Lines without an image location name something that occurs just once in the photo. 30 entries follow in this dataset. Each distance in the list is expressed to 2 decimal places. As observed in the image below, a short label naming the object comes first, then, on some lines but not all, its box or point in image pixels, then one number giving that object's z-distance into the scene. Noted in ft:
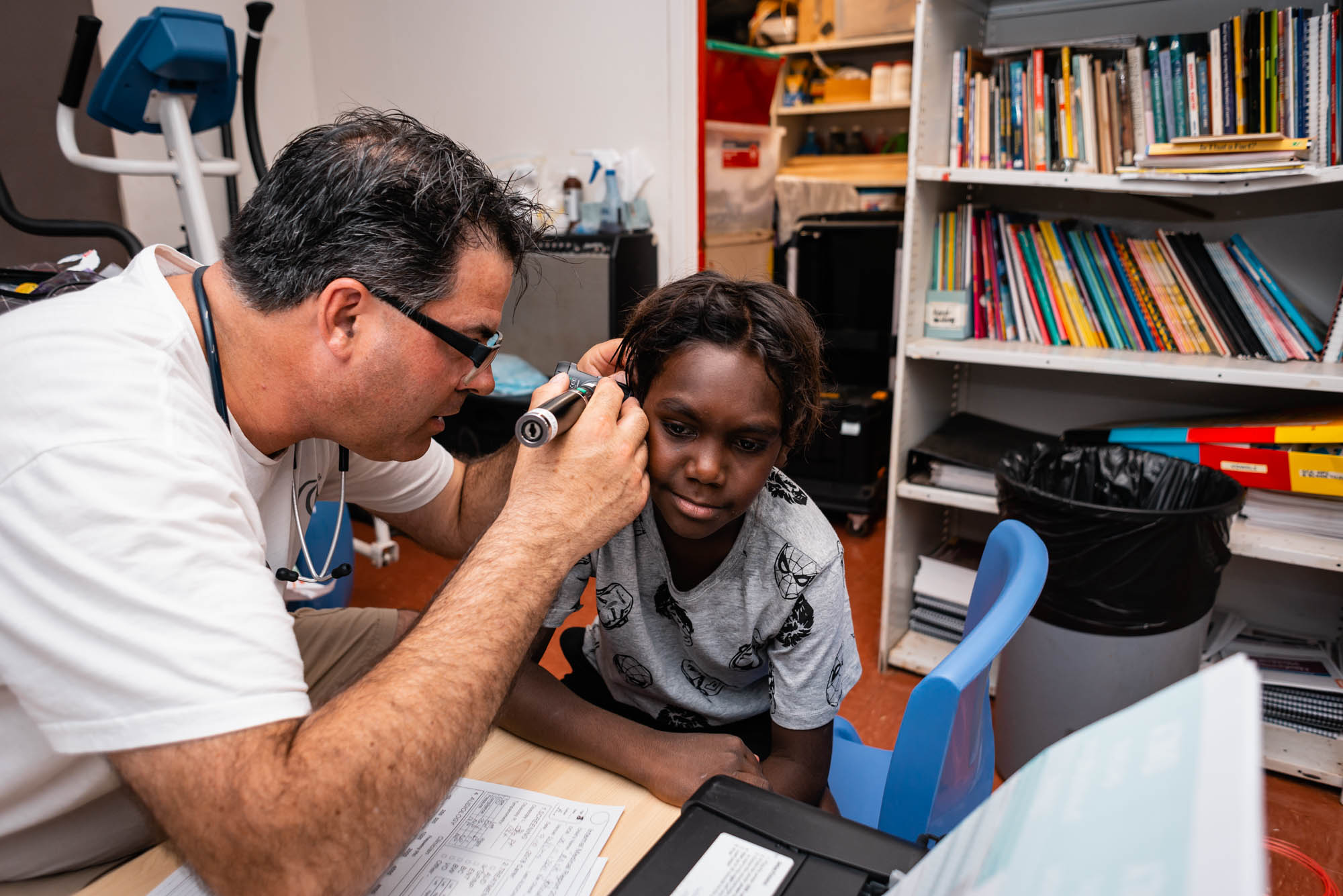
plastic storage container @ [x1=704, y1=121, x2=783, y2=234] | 10.70
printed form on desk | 2.30
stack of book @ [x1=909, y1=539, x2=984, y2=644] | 7.68
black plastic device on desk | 1.97
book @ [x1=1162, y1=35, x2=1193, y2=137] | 6.08
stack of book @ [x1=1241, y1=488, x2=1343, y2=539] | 6.06
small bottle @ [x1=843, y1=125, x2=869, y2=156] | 14.47
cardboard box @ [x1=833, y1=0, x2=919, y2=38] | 12.73
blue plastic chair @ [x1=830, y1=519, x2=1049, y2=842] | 2.37
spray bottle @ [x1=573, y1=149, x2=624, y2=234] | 9.63
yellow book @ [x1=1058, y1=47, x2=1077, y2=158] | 6.48
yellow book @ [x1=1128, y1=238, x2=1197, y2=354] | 6.65
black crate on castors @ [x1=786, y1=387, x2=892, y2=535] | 10.77
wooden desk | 2.38
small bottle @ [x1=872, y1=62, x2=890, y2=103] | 13.46
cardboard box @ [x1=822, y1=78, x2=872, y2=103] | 13.82
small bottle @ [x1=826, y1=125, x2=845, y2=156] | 14.58
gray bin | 5.41
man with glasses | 2.08
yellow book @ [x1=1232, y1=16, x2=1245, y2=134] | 5.82
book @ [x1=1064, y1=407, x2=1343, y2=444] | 5.89
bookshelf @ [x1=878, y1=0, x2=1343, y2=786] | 6.15
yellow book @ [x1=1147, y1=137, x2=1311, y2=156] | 5.45
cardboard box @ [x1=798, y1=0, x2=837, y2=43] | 13.69
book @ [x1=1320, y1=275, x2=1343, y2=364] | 5.97
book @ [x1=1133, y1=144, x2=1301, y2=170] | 5.50
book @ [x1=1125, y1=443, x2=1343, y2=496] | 5.87
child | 3.33
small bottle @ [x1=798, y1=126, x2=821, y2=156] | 14.92
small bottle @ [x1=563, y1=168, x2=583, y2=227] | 9.78
